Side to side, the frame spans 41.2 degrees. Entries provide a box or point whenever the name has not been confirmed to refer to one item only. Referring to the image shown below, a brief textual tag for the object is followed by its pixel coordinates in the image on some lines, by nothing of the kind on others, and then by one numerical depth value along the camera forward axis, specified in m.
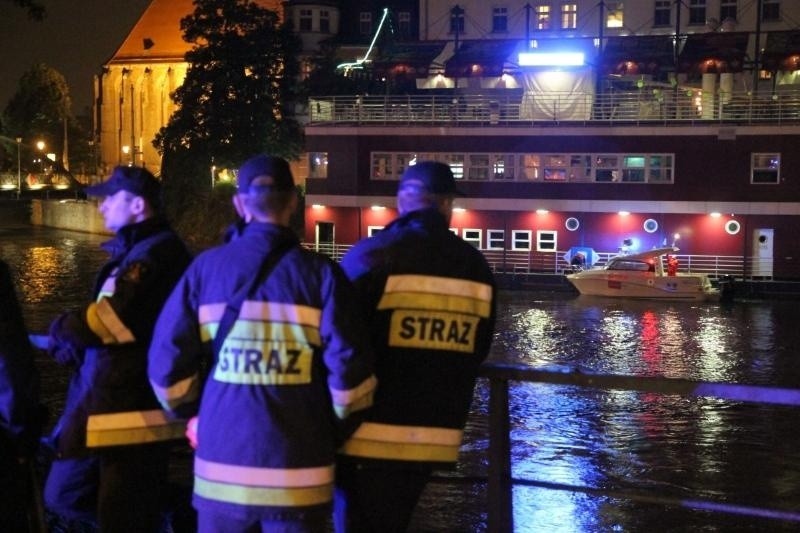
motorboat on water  43.00
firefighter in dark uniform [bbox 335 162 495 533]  4.38
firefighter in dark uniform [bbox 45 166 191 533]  4.54
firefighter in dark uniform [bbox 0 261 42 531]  4.27
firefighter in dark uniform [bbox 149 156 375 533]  3.91
